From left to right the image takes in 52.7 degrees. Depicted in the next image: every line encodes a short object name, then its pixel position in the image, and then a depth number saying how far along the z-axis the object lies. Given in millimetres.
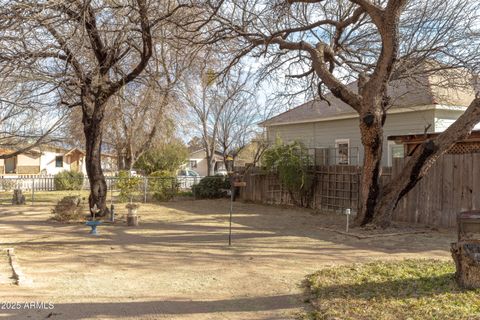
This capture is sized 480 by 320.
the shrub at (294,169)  18312
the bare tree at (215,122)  28369
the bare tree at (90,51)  8172
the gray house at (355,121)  16797
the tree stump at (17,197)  21064
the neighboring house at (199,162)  60500
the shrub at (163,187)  22906
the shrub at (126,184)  20953
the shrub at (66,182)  31625
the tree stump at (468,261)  5641
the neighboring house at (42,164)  49062
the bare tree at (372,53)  11438
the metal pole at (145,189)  22591
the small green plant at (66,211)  14381
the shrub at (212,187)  23812
